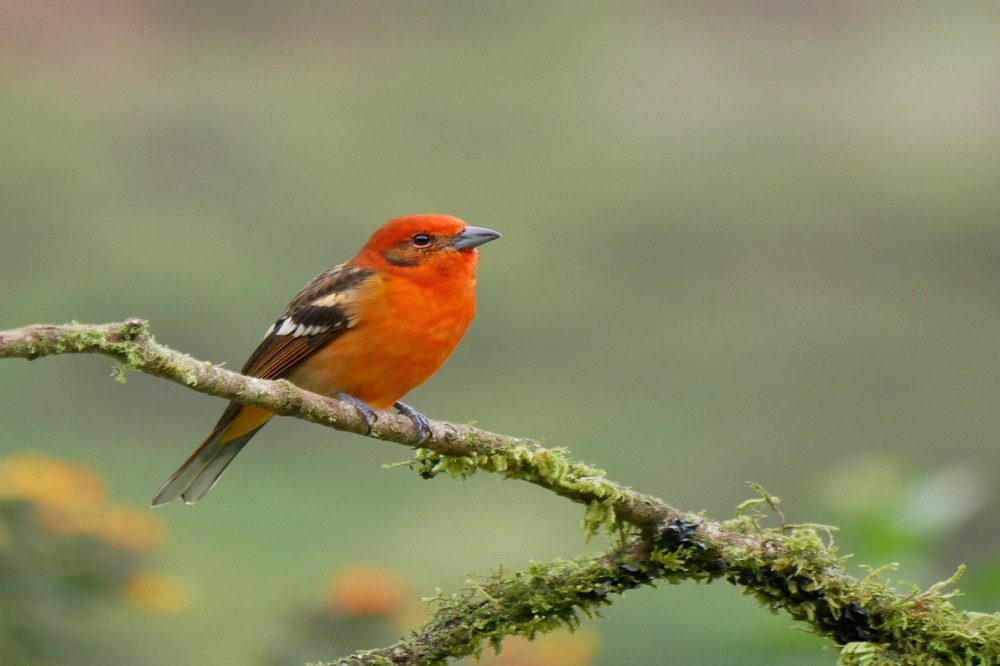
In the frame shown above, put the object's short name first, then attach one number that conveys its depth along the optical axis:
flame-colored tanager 7.14
